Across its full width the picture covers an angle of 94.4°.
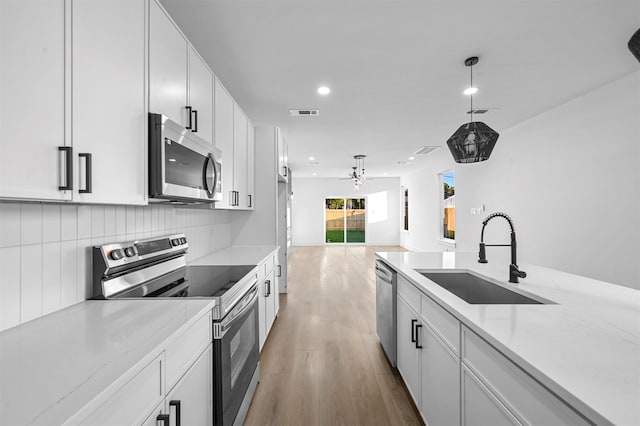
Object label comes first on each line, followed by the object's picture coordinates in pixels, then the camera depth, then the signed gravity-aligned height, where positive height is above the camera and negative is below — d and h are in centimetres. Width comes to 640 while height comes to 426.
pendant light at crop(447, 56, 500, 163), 230 +58
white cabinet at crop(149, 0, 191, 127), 145 +80
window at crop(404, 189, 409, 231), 1057 +20
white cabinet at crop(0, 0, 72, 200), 78 +34
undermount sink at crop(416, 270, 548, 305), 174 -48
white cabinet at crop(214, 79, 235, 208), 240 +68
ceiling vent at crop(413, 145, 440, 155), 597 +137
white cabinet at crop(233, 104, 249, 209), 292 +61
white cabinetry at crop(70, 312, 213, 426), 75 -55
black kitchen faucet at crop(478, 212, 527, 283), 167 -30
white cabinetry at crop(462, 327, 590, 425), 75 -53
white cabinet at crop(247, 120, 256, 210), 349 +63
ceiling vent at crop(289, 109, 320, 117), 375 +133
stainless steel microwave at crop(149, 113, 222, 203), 144 +29
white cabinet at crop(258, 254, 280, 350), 262 -79
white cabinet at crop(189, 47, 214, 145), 189 +82
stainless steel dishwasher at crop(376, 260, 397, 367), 240 -81
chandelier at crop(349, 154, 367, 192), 692 +136
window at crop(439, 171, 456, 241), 746 +27
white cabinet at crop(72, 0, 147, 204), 101 +44
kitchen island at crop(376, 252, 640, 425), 67 -40
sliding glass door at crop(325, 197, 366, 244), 1101 -18
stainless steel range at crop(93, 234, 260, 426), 144 -40
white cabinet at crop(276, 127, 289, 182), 414 +89
